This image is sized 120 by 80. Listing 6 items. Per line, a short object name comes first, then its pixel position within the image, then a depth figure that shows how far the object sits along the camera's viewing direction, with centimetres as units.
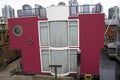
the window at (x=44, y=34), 1135
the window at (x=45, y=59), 1153
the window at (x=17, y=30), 1184
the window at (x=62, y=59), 1102
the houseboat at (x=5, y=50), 1468
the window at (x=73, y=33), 1095
